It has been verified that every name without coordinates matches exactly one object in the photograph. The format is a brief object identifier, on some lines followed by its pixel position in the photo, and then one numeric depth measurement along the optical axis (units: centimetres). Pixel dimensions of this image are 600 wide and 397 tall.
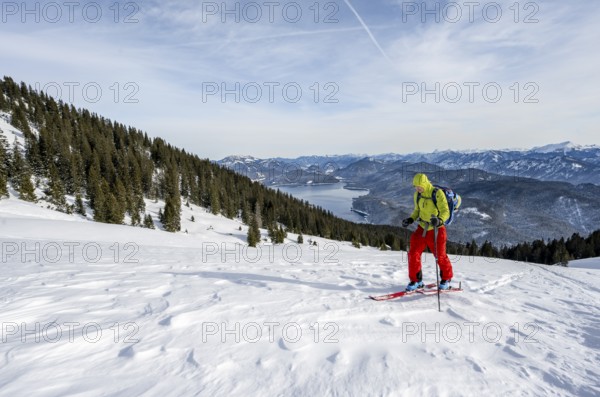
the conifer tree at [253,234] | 4107
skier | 645
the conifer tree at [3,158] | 3542
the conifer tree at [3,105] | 5861
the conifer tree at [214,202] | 6078
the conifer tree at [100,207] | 3600
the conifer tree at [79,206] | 3738
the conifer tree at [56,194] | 3475
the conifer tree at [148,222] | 4049
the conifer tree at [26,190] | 3177
